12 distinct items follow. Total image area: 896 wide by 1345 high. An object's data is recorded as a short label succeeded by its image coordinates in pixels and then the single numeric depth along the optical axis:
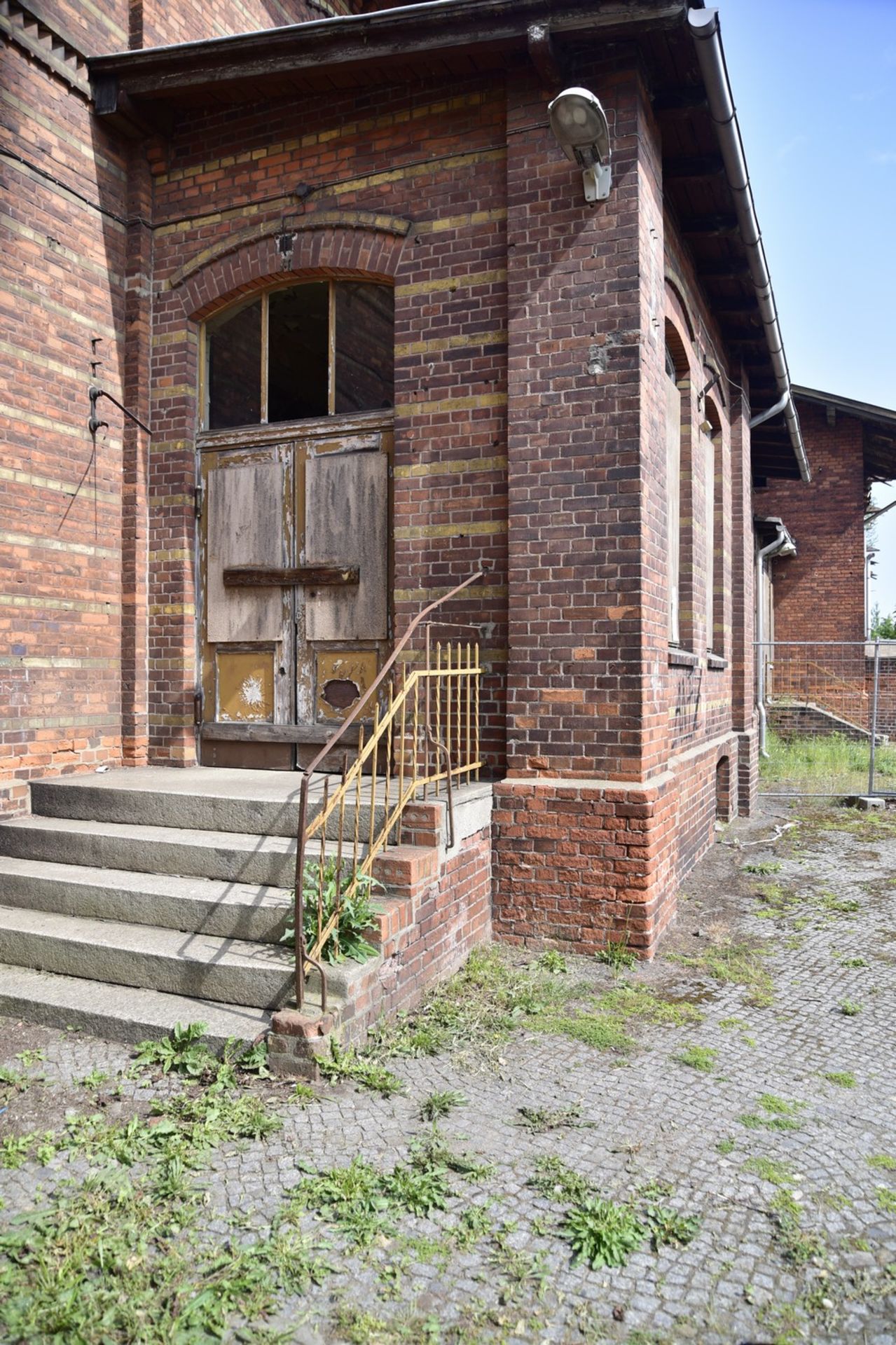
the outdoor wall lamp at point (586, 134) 4.55
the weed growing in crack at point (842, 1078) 3.67
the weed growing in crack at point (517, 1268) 2.46
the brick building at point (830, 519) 17.02
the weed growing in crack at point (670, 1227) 2.64
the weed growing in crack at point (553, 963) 4.89
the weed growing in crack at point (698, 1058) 3.81
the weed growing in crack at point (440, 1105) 3.35
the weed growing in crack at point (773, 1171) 2.96
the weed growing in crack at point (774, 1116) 3.33
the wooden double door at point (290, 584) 6.09
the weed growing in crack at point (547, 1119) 3.30
